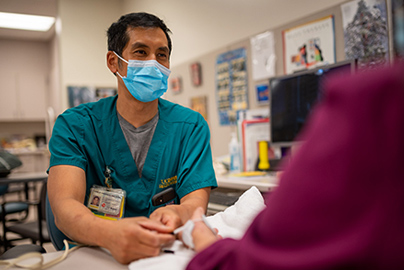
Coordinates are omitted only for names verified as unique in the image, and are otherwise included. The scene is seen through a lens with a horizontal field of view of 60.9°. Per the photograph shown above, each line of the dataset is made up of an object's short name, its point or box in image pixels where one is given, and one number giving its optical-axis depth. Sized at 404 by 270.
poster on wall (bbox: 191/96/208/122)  3.11
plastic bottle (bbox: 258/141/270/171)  2.01
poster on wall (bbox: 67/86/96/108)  4.64
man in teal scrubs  1.04
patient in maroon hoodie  0.32
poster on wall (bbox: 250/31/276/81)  2.36
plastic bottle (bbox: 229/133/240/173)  2.13
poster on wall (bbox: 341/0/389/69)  1.72
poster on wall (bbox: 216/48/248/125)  2.64
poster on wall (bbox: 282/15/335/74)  1.99
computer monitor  1.71
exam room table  0.69
